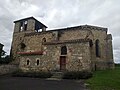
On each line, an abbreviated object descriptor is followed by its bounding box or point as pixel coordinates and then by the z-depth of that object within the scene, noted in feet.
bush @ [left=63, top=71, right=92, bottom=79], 31.43
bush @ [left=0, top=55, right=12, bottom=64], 55.80
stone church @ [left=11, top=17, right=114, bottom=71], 38.18
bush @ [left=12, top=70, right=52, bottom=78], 35.77
